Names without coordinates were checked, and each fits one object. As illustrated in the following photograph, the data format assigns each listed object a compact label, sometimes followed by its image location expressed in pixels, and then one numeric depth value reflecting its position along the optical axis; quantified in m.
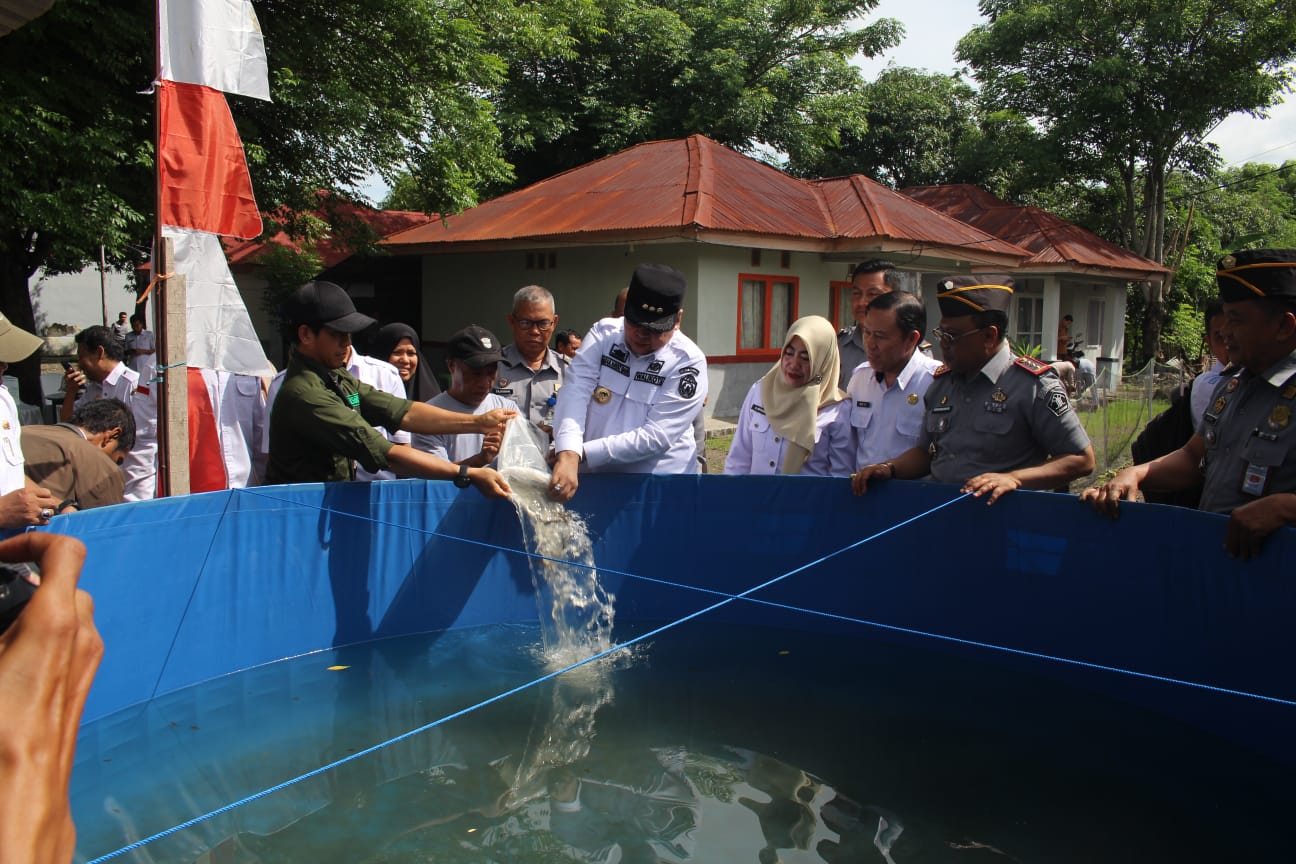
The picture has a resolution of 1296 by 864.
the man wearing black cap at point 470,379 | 5.12
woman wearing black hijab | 6.24
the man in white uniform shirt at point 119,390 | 6.04
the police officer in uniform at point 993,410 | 4.04
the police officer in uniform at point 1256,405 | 3.31
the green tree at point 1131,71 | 20.16
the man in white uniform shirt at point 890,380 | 4.73
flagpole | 4.78
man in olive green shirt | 4.22
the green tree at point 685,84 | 21.95
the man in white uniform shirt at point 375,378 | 5.50
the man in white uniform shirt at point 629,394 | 4.83
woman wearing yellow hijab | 4.85
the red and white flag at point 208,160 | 4.89
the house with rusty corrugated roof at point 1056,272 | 21.42
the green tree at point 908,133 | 27.08
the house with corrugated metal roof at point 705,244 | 14.93
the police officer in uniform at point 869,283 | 5.28
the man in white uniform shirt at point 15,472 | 3.48
